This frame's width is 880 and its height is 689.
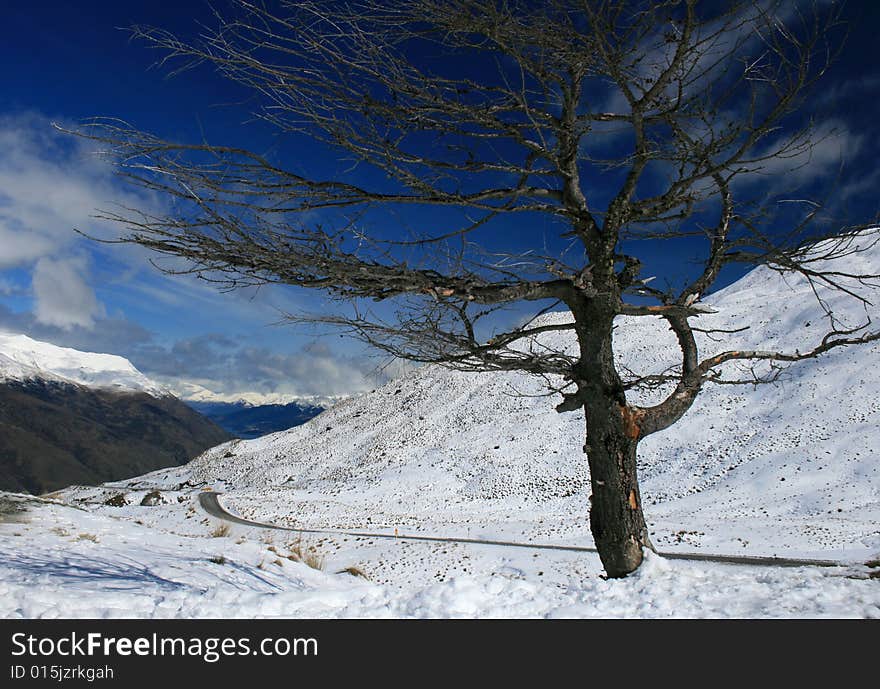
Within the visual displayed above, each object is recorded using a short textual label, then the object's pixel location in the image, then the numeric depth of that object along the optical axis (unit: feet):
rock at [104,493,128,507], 122.33
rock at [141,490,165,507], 126.21
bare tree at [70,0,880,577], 13.69
